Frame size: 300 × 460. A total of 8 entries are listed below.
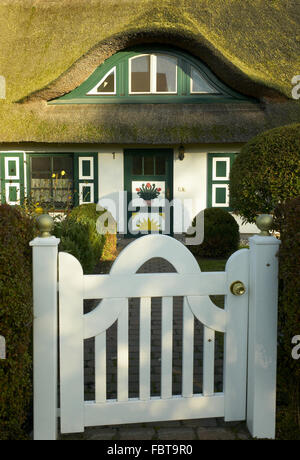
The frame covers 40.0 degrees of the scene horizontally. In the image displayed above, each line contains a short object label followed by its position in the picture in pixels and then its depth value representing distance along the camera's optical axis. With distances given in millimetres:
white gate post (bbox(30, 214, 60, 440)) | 2049
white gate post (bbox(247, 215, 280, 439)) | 2164
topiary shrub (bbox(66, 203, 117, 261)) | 6280
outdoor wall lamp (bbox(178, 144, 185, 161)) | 10148
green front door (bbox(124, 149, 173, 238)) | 10500
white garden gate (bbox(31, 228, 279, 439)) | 2070
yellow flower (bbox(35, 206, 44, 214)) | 6746
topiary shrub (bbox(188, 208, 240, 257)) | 7875
